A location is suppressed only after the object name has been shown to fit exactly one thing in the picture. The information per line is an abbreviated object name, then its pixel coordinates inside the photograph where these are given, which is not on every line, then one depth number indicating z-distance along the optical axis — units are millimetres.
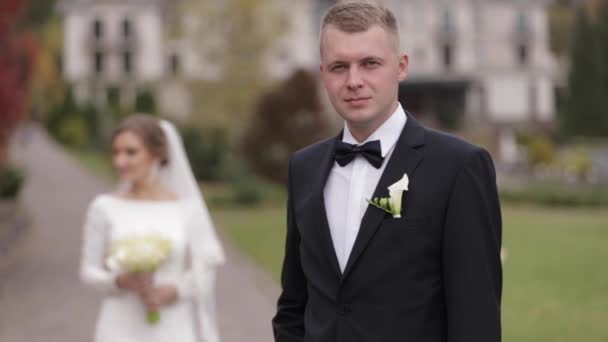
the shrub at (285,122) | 27688
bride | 5223
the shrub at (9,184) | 17750
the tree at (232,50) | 34312
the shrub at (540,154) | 37875
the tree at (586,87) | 53906
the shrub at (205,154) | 31744
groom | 2502
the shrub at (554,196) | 27094
